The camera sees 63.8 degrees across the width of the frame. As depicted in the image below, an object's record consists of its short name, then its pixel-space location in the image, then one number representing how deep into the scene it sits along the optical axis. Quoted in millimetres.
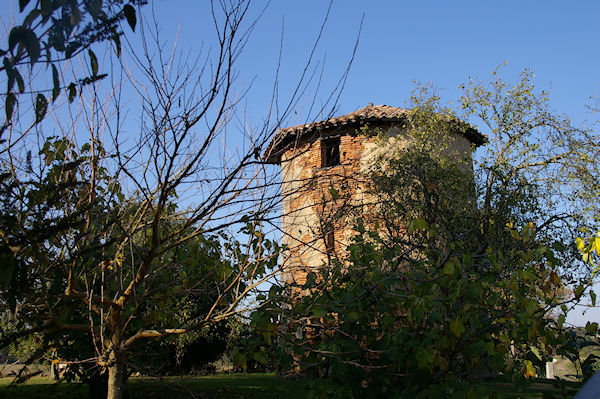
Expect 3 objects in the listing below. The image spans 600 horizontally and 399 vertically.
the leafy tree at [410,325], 3936
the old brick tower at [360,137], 13169
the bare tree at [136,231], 3432
